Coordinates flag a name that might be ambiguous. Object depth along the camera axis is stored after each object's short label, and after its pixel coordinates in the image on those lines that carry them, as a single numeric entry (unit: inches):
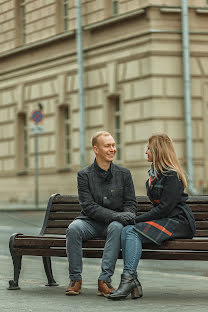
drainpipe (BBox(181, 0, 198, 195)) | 1032.9
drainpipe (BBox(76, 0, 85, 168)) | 1129.1
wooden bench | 322.2
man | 332.8
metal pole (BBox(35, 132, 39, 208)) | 1138.0
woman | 323.1
